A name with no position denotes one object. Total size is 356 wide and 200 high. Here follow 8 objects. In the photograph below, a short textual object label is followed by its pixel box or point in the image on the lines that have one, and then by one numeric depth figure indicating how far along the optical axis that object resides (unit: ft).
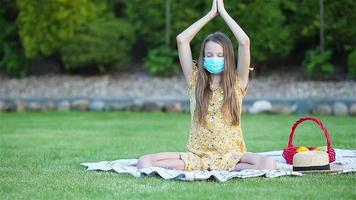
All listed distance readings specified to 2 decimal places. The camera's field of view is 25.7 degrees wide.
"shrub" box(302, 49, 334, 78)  45.19
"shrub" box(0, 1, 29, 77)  50.42
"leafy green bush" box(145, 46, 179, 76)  47.88
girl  20.81
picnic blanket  19.47
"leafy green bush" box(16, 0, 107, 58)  47.83
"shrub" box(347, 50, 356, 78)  43.09
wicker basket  21.53
